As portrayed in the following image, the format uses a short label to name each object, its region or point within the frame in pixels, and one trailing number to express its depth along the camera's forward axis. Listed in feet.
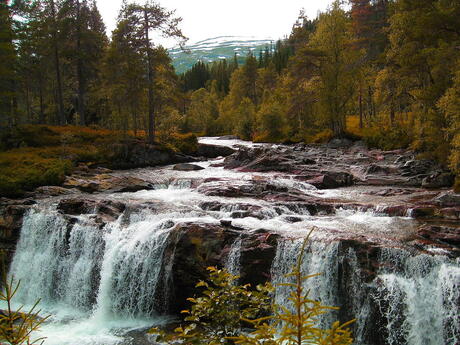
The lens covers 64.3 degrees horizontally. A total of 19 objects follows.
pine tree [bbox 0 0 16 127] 95.61
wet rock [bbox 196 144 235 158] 131.03
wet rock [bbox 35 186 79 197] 69.24
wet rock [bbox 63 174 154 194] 74.02
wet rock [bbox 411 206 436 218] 48.19
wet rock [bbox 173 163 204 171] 97.86
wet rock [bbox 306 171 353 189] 74.49
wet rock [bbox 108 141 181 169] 106.11
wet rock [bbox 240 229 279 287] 40.68
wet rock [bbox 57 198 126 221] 56.03
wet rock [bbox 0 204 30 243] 55.06
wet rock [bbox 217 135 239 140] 205.77
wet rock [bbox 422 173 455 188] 64.95
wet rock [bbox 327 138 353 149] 123.44
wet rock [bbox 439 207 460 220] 46.12
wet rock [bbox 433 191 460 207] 50.40
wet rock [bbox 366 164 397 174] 78.23
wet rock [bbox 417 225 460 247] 37.50
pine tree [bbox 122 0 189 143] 106.42
